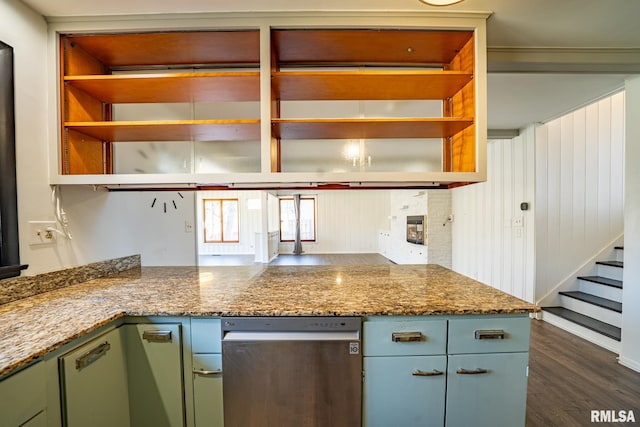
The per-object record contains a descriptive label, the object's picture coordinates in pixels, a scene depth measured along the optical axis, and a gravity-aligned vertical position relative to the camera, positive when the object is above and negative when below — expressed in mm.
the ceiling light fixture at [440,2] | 1292 +992
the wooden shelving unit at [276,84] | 1573 +766
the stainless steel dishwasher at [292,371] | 1205 -715
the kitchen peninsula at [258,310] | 1055 -447
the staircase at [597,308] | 2670 -1085
